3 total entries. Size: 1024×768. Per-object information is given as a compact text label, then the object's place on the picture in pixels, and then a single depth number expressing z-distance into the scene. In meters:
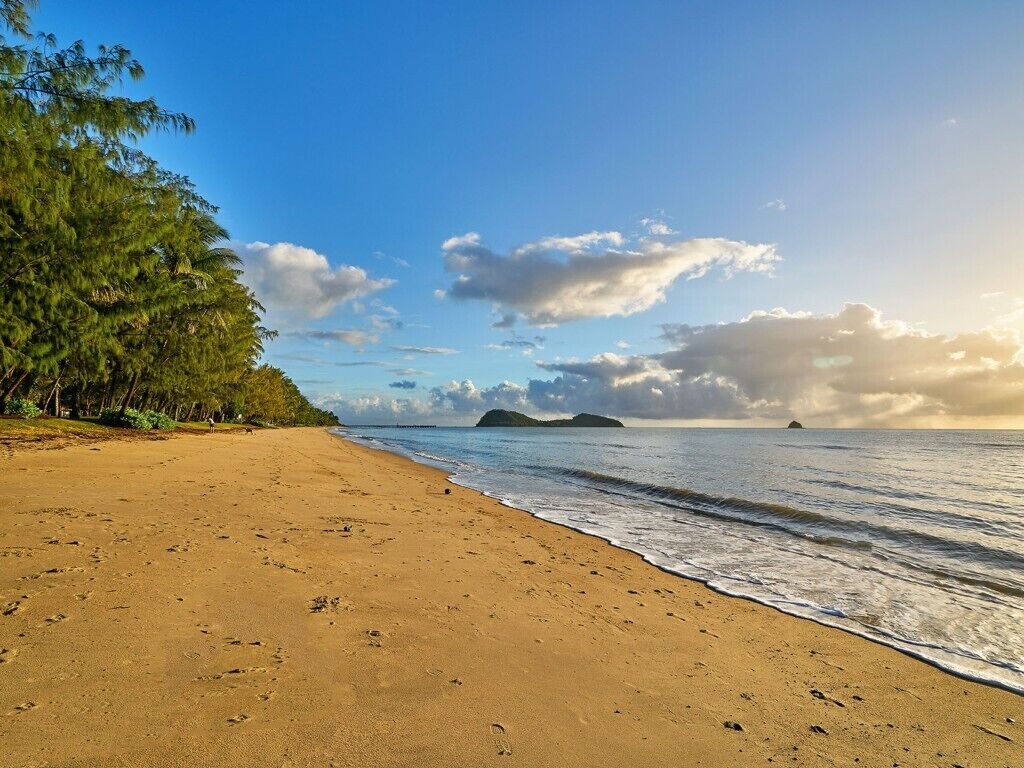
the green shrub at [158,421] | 35.66
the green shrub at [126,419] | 32.38
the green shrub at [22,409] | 26.54
